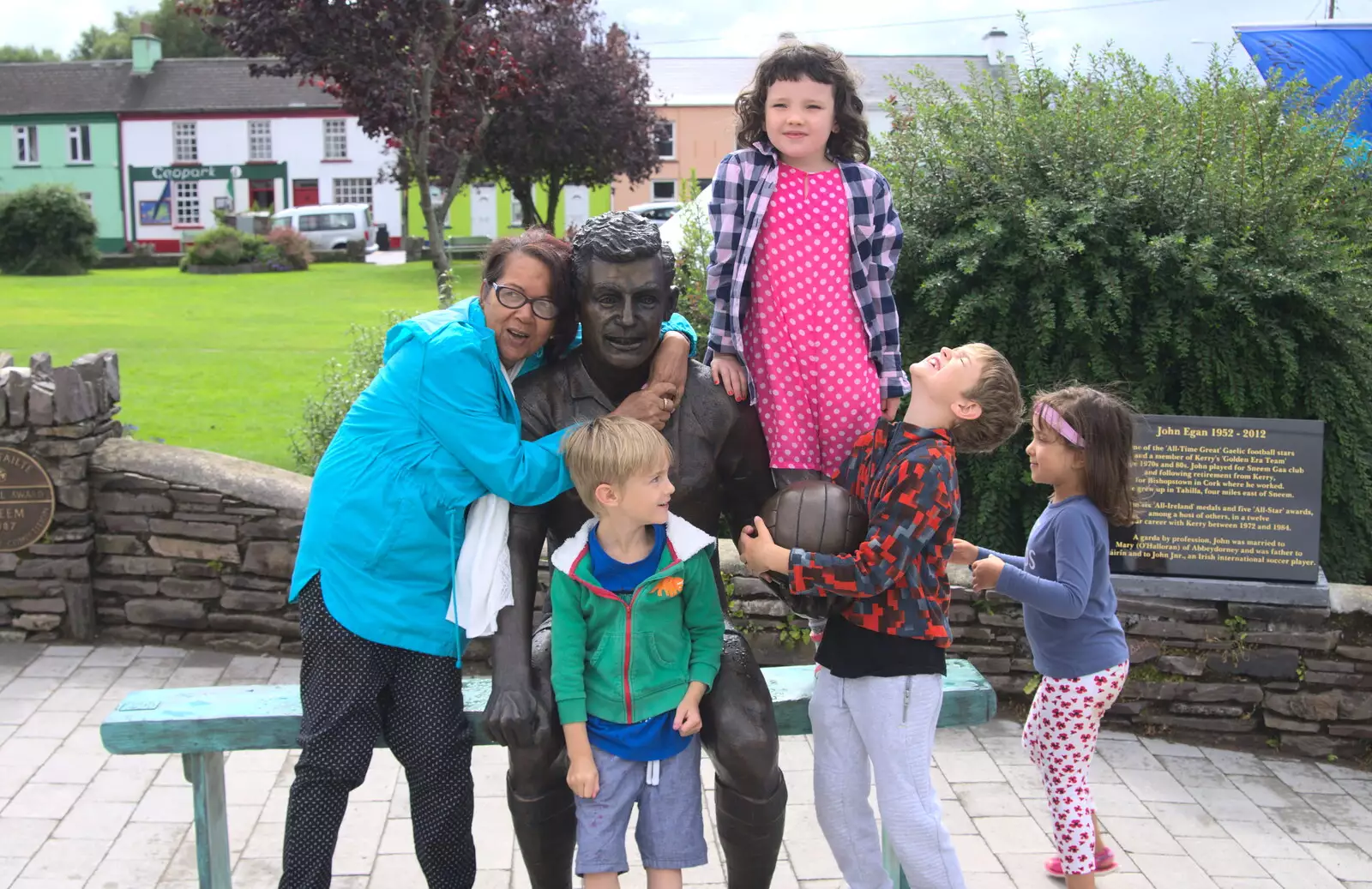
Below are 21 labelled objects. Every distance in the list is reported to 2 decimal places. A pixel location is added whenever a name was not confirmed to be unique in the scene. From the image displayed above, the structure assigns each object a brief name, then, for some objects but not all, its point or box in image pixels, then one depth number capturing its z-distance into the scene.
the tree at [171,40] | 56.78
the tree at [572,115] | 25.84
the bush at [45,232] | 26.48
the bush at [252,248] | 26.77
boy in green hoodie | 2.67
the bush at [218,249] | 26.16
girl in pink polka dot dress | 2.94
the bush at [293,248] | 27.22
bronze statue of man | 2.78
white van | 34.03
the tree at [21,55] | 62.19
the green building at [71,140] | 41.47
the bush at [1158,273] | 5.52
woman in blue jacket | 2.77
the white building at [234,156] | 41.16
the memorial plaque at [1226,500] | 5.02
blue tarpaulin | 7.68
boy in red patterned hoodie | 2.71
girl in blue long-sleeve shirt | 3.31
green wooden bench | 3.20
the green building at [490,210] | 39.12
